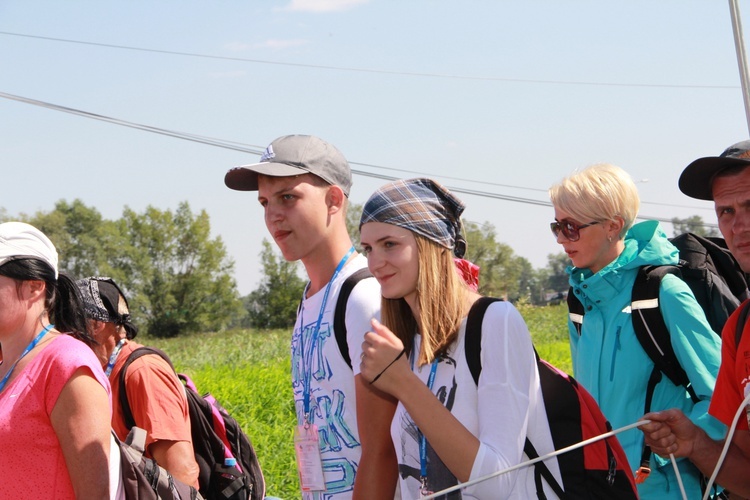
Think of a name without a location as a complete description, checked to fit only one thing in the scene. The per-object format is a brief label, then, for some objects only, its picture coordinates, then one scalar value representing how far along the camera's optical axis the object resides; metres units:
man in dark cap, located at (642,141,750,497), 2.37
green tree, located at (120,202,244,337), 87.12
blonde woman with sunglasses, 2.88
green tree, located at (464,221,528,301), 95.49
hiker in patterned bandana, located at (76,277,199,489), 3.24
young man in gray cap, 2.47
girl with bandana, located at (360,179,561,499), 2.04
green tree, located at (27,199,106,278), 87.62
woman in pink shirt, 2.48
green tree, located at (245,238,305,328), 83.75
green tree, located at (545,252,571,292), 115.38
